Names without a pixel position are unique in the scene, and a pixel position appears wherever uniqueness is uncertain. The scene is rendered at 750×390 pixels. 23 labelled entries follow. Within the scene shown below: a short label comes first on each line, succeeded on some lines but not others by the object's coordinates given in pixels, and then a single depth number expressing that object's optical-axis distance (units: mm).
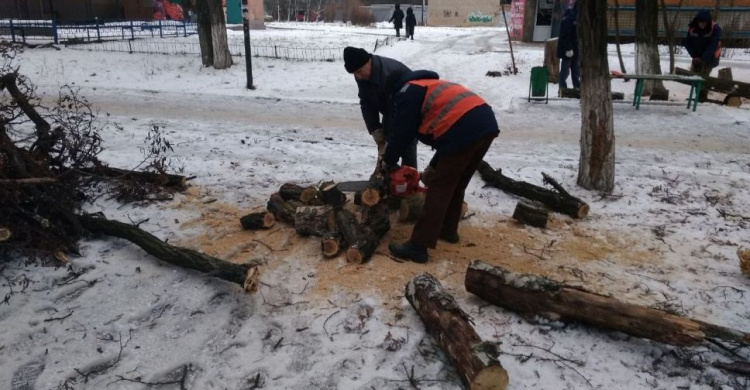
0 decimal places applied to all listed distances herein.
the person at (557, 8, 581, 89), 11328
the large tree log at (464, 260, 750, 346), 2916
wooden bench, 9672
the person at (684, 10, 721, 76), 10780
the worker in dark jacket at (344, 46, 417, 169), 4230
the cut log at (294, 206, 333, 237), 4453
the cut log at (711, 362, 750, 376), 2903
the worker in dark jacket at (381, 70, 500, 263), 3713
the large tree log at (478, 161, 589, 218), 5109
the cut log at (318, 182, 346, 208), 4617
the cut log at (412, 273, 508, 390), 2662
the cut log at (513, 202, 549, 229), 4867
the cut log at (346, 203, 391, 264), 4074
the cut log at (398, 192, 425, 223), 4785
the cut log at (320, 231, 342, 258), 4141
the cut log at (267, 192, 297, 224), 4723
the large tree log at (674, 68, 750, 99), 10477
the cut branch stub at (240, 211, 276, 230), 4625
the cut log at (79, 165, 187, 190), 5266
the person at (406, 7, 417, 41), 23812
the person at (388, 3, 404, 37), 25547
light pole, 11385
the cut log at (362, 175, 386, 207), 4315
